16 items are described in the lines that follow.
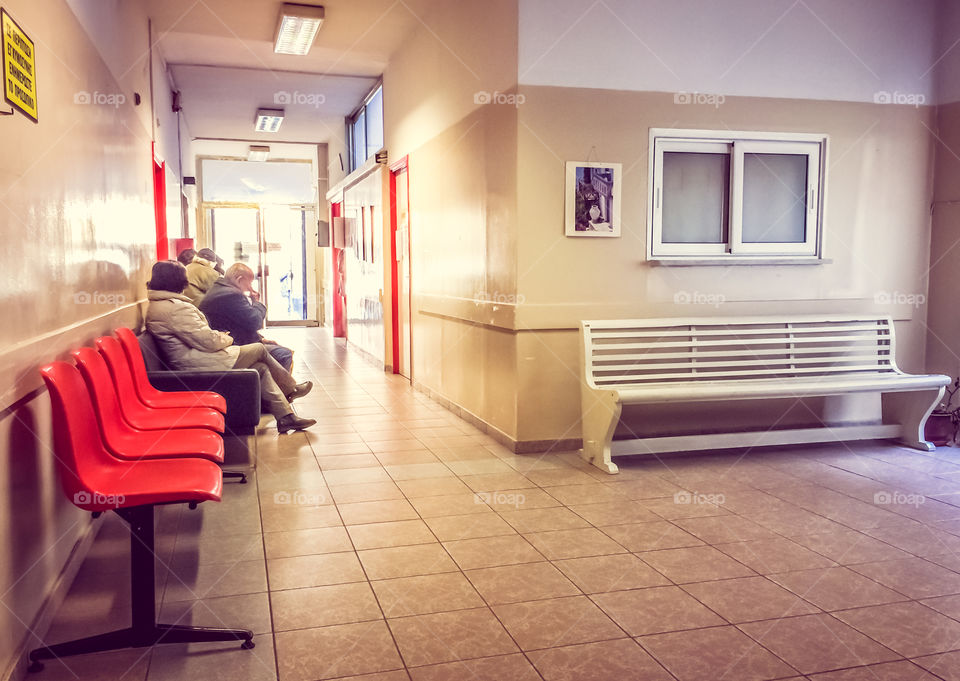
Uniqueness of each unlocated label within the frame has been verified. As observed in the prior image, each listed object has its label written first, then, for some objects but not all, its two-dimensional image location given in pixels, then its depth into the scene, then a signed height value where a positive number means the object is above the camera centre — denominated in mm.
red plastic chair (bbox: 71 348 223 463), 2719 -653
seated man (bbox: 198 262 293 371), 5941 -310
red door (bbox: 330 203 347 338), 12852 -361
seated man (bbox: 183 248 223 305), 6970 -86
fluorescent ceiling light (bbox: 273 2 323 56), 6629 +2139
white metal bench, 4777 -722
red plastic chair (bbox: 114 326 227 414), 3762 -633
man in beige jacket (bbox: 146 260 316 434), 4738 -369
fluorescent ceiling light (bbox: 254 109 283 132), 10789 +2123
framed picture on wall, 4957 +427
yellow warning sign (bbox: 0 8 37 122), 2326 +624
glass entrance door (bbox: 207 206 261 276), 15547 +662
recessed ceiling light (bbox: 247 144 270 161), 13898 +2104
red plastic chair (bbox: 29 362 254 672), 2318 -678
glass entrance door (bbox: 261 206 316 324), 15727 +144
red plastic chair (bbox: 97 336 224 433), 3264 -648
